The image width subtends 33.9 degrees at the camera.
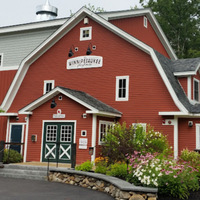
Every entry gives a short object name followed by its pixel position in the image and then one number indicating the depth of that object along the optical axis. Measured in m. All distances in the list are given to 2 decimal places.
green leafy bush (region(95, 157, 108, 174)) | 13.19
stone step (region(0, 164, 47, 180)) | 14.30
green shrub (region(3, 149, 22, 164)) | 16.64
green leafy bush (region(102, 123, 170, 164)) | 13.84
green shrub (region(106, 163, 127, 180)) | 12.13
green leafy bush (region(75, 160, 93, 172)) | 13.82
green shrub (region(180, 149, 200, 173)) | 12.85
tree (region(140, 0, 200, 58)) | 33.28
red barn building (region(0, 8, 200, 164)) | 16.92
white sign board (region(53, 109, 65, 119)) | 17.51
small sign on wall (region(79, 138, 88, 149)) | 16.72
